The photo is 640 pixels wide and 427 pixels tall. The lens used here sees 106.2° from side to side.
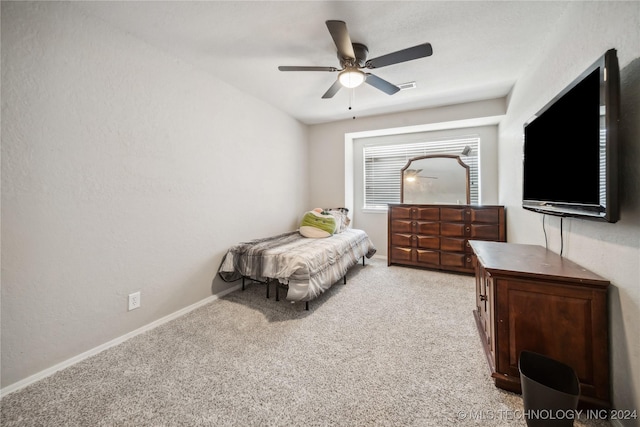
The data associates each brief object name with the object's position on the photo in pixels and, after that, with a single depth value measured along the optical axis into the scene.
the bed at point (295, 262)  2.23
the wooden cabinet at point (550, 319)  1.16
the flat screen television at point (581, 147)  1.05
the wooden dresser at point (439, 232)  3.19
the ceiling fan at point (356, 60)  1.67
